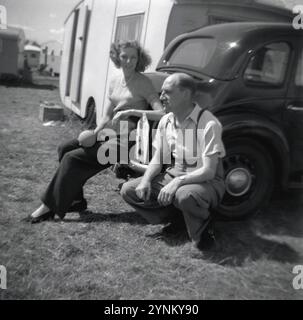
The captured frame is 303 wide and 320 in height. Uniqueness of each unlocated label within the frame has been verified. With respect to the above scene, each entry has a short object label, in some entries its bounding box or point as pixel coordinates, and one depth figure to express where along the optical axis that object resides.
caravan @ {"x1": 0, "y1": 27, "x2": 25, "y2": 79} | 19.02
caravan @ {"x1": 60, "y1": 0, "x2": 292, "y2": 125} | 5.29
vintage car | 3.88
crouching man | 3.15
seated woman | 3.70
